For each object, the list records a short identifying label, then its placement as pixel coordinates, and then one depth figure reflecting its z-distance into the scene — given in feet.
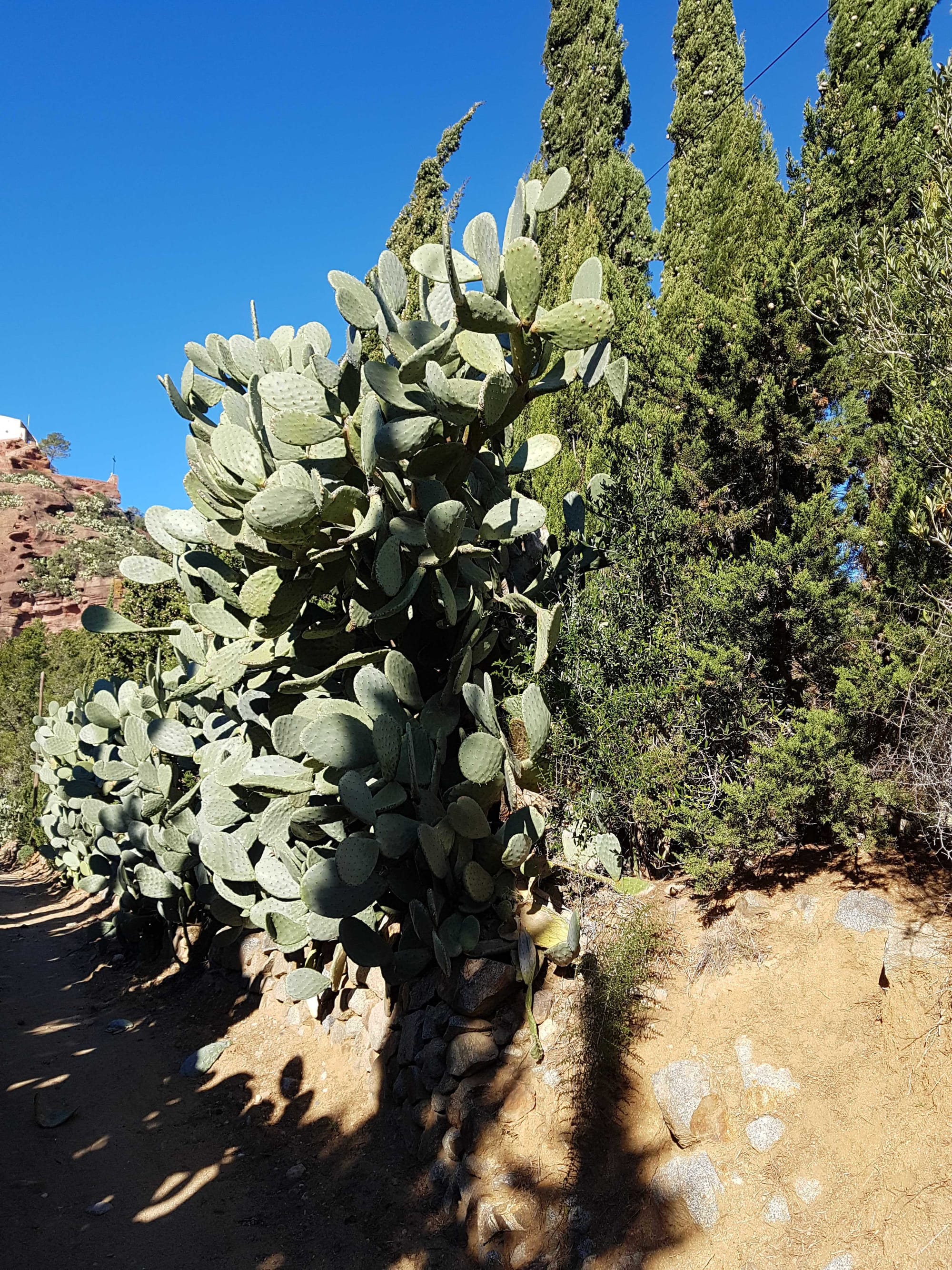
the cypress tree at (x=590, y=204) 21.43
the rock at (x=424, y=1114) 10.27
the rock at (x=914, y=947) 8.25
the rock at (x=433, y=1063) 10.30
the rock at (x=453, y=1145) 9.52
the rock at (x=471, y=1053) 9.80
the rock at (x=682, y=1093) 8.11
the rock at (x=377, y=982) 12.25
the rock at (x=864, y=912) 9.14
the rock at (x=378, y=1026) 11.73
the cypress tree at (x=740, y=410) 12.14
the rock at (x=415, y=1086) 10.55
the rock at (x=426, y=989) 11.05
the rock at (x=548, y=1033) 9.90
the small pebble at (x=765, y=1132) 7.74
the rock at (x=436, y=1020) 10.60
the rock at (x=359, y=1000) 12.66
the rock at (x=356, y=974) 12.67
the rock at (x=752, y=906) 10.09
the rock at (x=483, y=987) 10.13
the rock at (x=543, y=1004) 10.14
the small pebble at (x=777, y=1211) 7.20
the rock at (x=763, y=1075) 8.07
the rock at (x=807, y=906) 9.71
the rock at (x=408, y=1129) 10.40
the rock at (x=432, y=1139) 9.98
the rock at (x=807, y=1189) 7.20
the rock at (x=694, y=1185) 7.54
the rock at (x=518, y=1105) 9.34
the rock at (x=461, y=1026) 10.11
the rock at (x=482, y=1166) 9.01
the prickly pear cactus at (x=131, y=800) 16.26
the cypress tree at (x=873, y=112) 20.07
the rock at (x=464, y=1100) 9.59
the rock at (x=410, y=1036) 10.81
